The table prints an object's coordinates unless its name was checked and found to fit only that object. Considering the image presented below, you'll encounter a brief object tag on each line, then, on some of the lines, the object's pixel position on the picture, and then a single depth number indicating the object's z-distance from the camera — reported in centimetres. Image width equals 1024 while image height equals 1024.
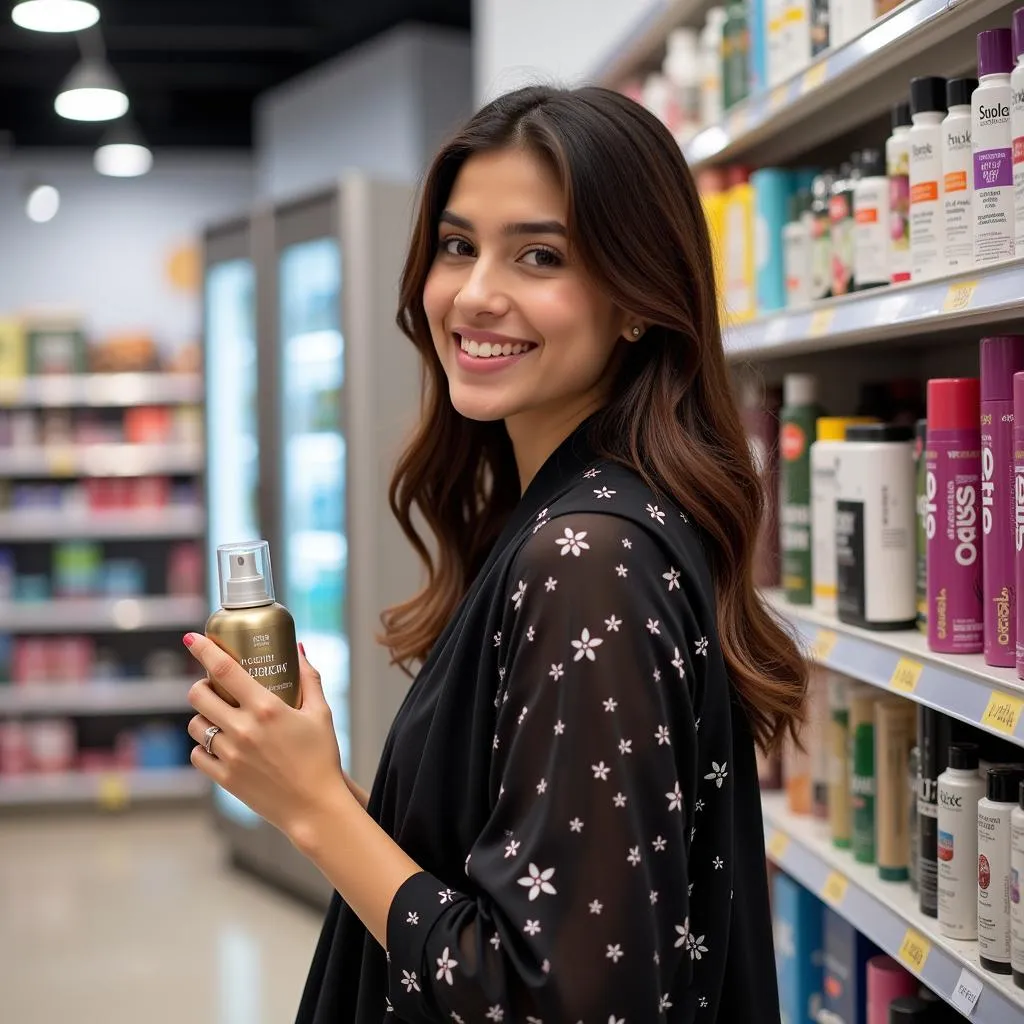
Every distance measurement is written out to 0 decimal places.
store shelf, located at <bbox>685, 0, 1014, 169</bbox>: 161
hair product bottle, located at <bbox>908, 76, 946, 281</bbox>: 164
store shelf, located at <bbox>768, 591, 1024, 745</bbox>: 141
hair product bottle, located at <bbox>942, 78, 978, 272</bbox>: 156
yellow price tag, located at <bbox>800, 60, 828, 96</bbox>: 190
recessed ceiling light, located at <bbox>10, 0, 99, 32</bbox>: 422
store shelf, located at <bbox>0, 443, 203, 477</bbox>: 643
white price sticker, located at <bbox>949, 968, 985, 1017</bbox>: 149
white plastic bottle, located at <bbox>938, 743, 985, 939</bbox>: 160
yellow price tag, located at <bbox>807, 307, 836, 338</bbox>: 193
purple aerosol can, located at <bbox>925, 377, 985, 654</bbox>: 162
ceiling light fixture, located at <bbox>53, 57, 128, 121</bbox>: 539
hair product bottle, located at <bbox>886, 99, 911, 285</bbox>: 176
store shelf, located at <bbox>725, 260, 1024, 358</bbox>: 143
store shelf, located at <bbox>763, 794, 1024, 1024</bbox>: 147
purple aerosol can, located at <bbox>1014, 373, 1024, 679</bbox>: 144
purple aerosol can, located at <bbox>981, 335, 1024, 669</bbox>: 150
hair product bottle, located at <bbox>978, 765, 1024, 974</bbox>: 150
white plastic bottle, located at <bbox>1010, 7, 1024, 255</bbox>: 142
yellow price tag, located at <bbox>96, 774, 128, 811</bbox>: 619
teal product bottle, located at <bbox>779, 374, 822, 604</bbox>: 220
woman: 100
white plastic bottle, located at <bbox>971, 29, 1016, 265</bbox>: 148
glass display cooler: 422
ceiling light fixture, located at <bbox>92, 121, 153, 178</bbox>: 686
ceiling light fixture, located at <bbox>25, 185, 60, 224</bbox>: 759
